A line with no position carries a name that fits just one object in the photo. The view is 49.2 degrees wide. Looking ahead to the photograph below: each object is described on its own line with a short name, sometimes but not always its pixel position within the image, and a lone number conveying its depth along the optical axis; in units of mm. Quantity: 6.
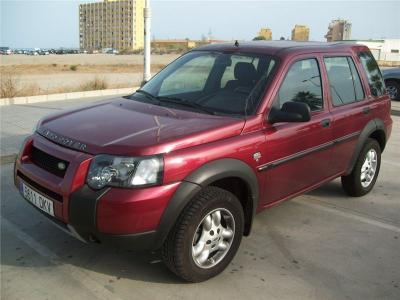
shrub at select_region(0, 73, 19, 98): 11219
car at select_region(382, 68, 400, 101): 15172
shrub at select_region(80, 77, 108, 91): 14078
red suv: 2852
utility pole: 10875
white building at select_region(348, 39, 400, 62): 65900
